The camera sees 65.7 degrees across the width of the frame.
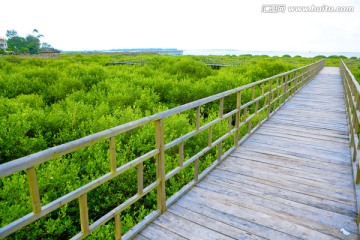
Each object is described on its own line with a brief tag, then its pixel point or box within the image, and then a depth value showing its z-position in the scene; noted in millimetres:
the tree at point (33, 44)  110162
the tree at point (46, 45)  148500
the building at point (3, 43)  131400
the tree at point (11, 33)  134375
